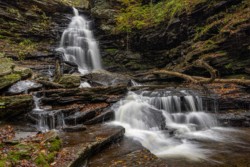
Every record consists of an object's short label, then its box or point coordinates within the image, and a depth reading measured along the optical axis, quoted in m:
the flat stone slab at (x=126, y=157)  4.91
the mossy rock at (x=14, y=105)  7.93
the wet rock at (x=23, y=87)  9.41
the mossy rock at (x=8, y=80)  9.09
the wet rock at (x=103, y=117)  8.59
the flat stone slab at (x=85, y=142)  4.70
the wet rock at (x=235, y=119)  9.19
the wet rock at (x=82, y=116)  8.55
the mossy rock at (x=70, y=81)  11.53
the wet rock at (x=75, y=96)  9.93
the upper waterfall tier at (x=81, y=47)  19.09
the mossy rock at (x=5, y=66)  9.87
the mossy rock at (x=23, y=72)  10.83
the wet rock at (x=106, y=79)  14.56
